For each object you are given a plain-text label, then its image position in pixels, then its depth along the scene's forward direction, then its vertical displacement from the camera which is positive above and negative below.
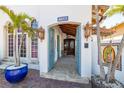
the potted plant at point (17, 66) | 2.92 -0.79
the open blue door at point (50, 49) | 3.48 -0.12
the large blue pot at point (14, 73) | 2.91 -1.05
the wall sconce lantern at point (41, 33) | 3.33 +0.59
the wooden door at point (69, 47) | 8.24 -0.08
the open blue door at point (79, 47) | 3.14 -0.04
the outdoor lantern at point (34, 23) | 4.33 +1.34
